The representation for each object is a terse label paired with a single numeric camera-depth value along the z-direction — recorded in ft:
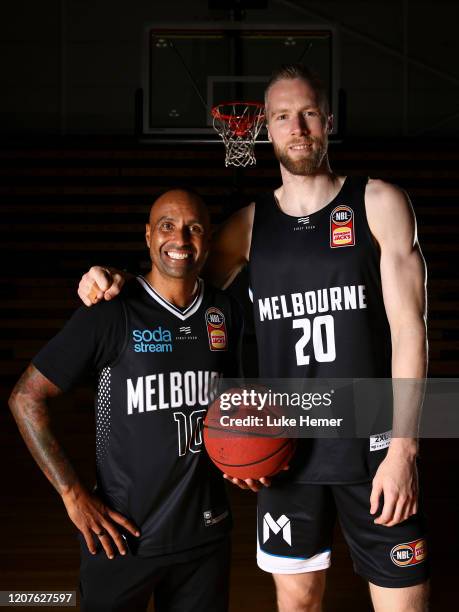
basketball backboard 19.99
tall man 6.45
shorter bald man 5.89
